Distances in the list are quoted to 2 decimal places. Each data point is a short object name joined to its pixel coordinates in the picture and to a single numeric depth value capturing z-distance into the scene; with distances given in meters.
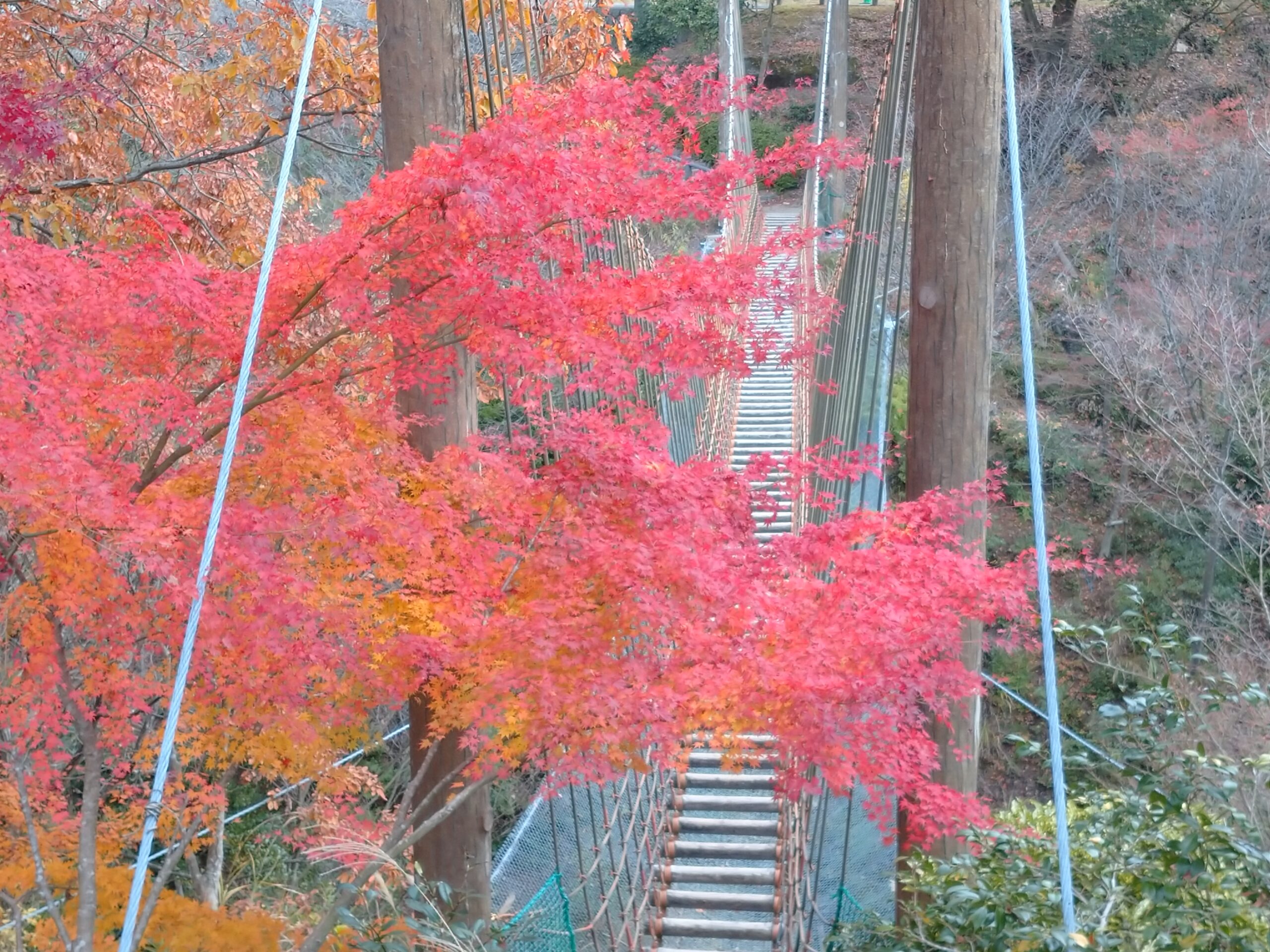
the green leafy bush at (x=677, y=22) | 25.31
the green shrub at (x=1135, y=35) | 18.75
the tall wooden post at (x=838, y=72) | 15.88
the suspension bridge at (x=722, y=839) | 5.37
